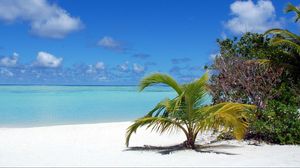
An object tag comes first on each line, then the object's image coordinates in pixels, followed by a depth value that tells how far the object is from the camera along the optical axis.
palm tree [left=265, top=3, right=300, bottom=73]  8.96
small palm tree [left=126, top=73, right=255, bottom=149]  5.58
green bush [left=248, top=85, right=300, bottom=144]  6.31
